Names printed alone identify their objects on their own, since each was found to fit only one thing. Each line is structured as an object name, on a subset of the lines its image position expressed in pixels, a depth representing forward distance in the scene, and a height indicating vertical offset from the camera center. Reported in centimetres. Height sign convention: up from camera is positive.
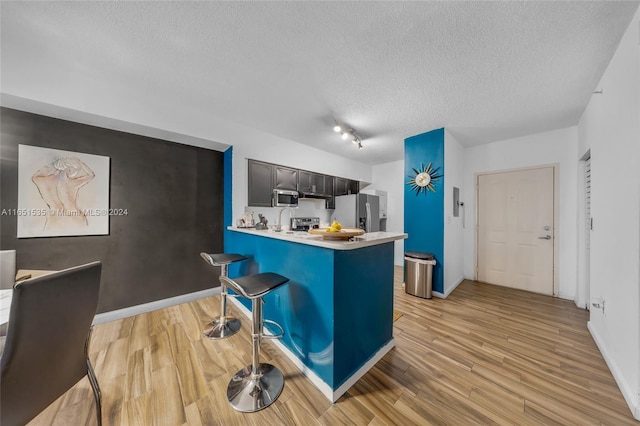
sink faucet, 394 -3
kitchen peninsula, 147 -74
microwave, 352 +24
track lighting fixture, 301 +124
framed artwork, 209 +19
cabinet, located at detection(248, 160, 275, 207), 333 +47
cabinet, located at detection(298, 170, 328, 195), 400 +59
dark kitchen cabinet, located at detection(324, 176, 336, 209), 447 +49
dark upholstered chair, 80 -54
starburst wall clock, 331 +55
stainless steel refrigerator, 433 +3
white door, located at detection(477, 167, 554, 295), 338 -27
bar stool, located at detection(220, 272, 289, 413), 139 -126
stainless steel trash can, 315 -93
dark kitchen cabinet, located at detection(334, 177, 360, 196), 472 +62
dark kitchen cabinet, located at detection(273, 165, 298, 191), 363 +61
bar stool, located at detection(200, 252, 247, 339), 223 -125
